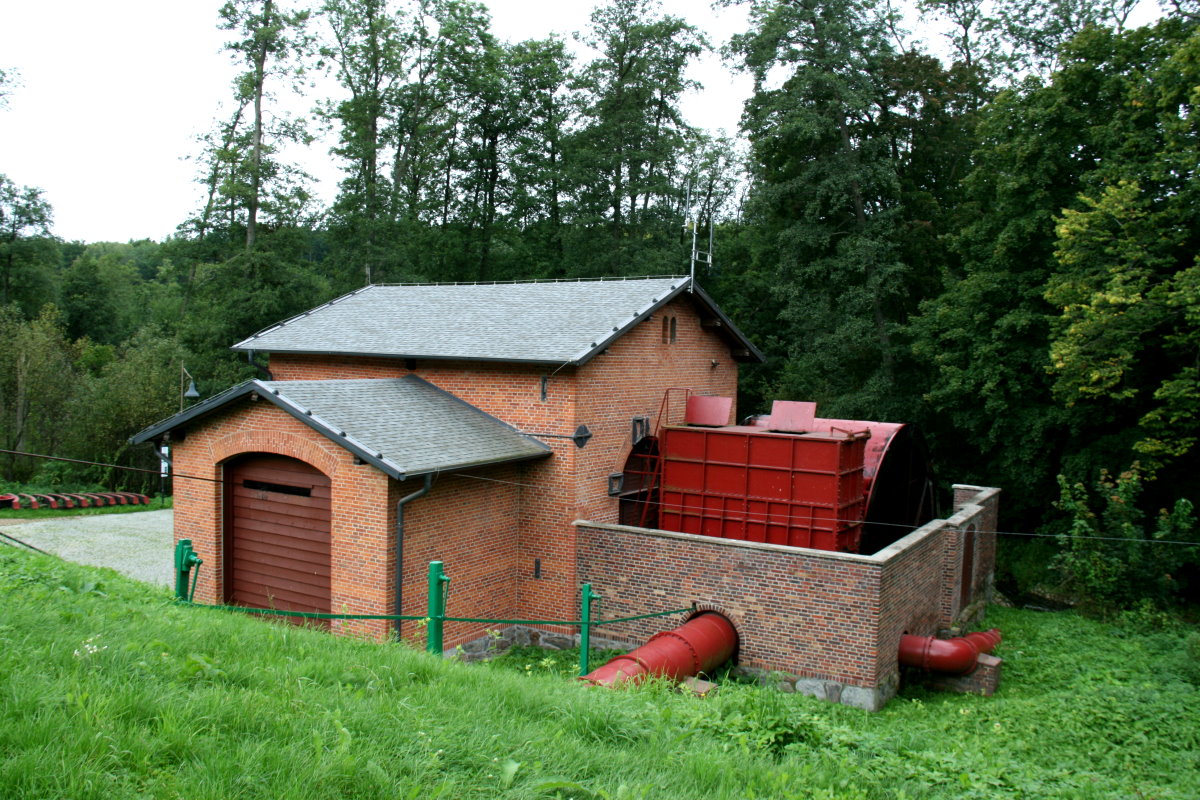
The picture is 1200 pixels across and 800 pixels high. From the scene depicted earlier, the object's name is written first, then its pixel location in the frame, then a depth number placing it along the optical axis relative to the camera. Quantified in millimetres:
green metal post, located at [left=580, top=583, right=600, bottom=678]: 11195
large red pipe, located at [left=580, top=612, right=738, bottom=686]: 10469
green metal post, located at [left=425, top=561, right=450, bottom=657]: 9039
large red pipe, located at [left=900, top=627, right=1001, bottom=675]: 13297
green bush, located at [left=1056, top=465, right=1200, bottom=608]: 18500
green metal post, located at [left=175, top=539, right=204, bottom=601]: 11797
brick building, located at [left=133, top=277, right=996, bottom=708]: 12648
